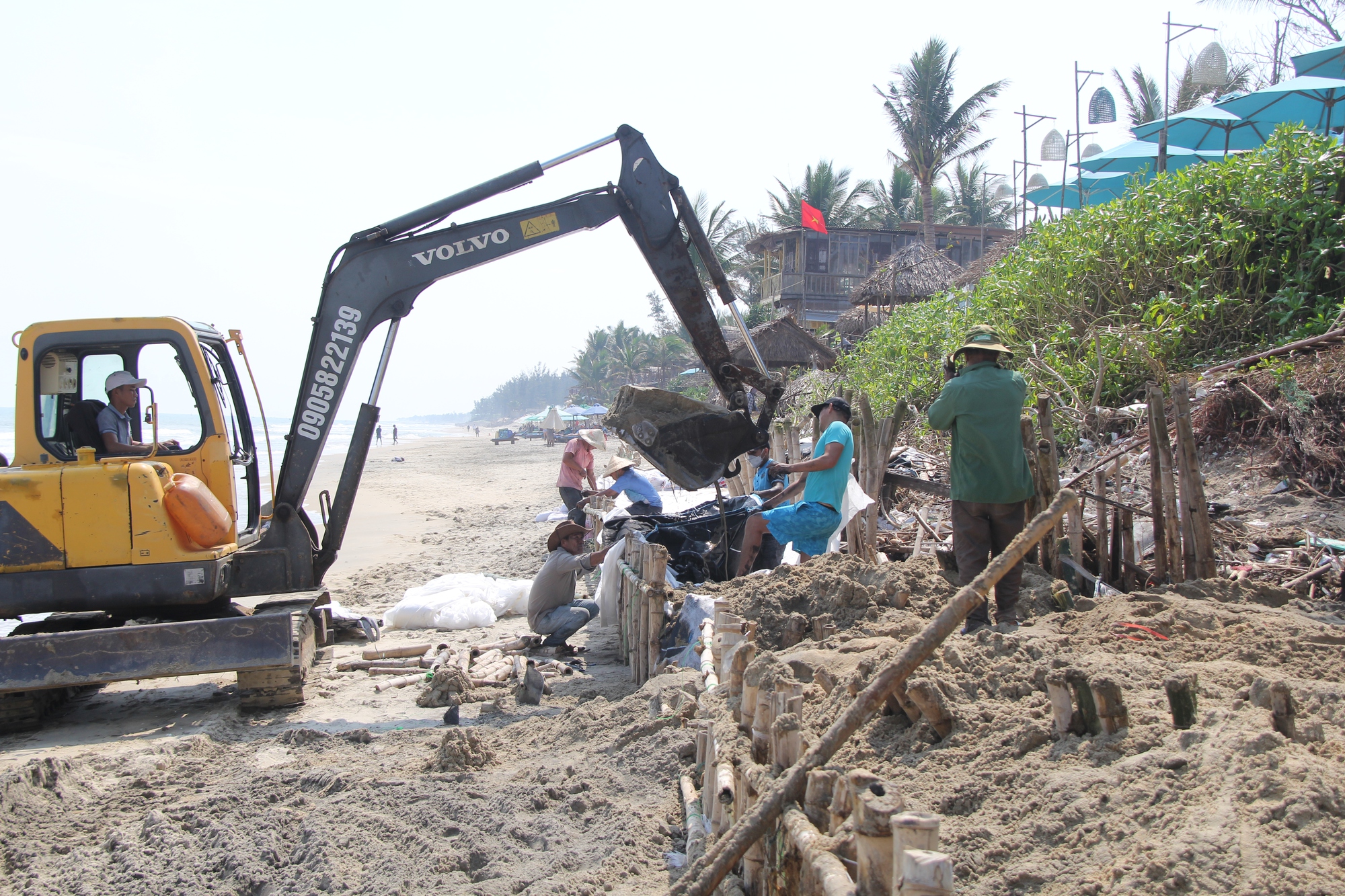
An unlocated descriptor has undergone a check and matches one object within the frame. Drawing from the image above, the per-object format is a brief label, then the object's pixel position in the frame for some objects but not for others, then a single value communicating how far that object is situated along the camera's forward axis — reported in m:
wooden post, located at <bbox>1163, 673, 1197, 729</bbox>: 2.40
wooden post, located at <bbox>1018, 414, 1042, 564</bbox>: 5.23
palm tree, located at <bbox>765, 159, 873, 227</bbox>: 36.75
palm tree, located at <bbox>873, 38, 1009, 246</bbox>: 30.66
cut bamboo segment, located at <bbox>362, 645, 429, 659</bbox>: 6.76
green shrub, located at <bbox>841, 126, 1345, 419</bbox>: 8.34
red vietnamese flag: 26.83
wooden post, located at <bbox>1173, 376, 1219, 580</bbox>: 4.58
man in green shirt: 4.67
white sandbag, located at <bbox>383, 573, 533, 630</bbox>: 7.72
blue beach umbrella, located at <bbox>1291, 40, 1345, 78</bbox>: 15.12
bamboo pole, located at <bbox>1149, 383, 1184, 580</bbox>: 4.75
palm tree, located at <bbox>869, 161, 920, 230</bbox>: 38.62
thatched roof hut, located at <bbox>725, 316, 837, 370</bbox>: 21.39
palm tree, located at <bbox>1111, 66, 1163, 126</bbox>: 35.09
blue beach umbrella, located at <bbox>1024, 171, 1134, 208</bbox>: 19.11
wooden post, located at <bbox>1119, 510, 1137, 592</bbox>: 5.20
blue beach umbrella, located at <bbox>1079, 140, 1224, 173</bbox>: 15.84
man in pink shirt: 10.05
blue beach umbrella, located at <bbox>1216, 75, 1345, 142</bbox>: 13.71
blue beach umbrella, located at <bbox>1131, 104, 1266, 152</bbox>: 15.21
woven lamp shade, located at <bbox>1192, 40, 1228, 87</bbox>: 24.97
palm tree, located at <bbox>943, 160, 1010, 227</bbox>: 41.47
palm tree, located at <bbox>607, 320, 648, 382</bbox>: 66.69
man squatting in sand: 6.57
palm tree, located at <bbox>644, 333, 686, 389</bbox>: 54.55
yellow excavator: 5.20
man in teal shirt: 6.00
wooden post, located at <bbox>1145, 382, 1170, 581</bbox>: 4.82
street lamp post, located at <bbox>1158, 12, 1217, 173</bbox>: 14.94
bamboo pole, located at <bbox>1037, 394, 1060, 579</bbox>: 5.11
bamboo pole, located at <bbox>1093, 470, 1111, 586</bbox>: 5.28
